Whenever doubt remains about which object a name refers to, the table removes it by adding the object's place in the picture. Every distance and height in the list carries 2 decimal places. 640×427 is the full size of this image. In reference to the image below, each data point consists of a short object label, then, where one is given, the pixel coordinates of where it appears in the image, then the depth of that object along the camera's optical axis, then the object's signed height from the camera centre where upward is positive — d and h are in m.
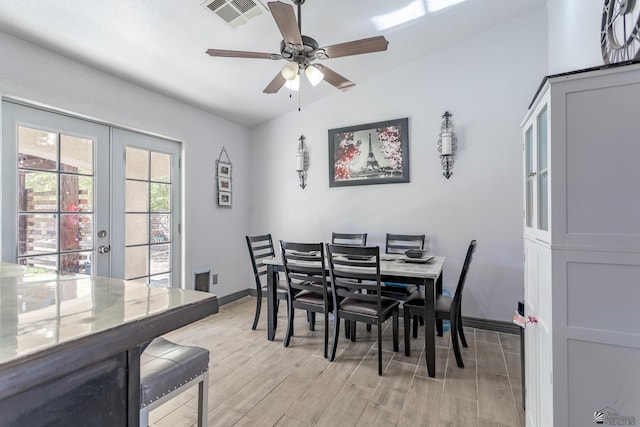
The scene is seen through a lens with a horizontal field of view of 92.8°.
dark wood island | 0.54 -0.25
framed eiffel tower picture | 3.52 +0.74
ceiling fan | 1.94 +1.11
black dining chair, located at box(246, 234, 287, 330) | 2.97 -0.67
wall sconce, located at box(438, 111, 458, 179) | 3.19 +0.74
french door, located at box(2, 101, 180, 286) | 2.24 +0.16
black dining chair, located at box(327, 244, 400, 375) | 2.26 -0.63
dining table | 2.22 -0.51
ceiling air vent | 2.07 +1.45
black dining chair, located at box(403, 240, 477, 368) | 2.33 -0.75
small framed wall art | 3.99 +0.50
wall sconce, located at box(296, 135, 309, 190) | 4.05 +0.70
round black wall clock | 1.14 +0.77
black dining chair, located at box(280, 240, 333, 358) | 2.53 -0.57
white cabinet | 0.92 -0.10
